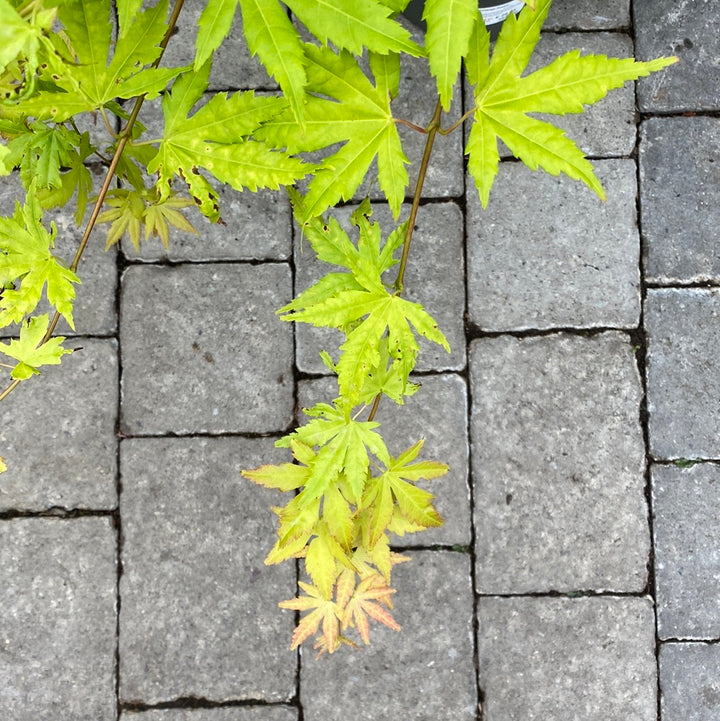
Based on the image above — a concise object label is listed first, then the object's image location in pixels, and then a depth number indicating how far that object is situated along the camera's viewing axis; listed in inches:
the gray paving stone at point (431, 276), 84.0
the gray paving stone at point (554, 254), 83.6
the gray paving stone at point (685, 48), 83.4
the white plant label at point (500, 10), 72.4
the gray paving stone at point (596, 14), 83.6
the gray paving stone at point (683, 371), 83.7
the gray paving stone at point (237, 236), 84.1
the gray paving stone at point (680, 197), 83.4
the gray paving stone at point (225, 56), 84.1
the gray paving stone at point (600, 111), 83.7
